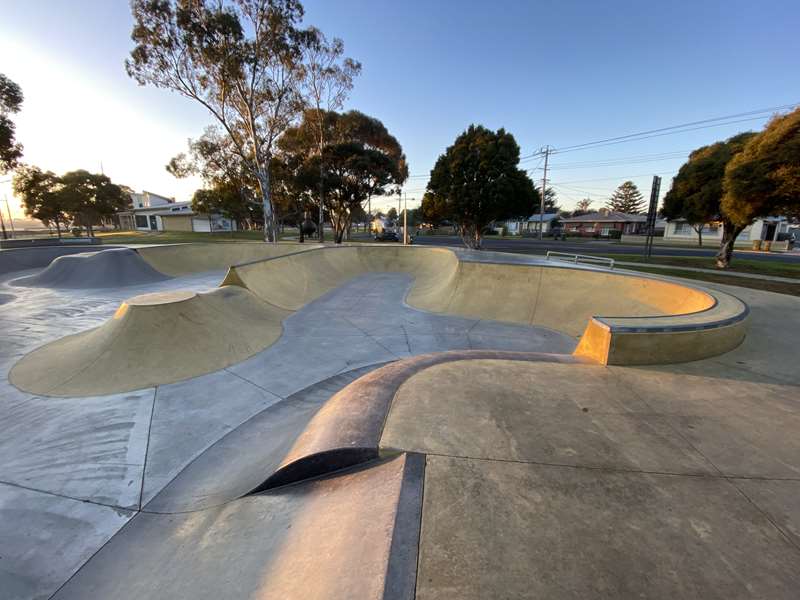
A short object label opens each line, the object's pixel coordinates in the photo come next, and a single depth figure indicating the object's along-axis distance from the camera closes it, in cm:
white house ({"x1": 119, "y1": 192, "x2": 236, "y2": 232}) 5850
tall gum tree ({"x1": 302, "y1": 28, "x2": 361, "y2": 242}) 2686
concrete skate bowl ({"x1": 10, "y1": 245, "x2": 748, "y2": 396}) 447
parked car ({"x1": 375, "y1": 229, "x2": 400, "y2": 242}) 4109
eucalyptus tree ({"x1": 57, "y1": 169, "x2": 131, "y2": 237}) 4206
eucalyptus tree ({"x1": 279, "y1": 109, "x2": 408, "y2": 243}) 2839
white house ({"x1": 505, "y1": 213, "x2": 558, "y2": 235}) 6441
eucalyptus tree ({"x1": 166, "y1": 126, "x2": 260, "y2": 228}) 3095
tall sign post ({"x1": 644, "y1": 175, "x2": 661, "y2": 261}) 1908
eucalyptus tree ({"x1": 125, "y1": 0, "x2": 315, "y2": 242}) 1977
